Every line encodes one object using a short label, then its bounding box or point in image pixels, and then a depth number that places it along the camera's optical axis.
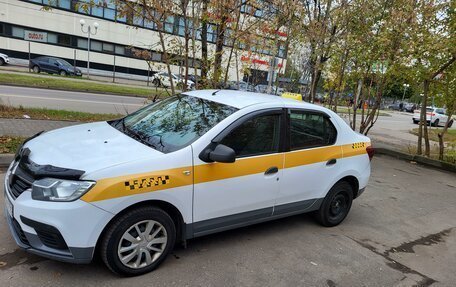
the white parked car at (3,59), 31.12
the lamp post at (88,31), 34.03
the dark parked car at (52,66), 30.53
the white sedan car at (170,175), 2.97
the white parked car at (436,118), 29.85
